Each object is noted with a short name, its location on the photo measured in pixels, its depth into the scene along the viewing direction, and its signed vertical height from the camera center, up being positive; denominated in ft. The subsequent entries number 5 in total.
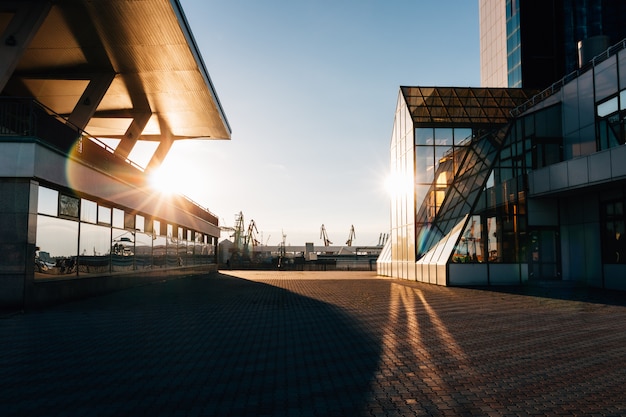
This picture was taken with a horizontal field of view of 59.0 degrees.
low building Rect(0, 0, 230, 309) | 46.01 +11.24
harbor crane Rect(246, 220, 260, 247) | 507.46 +19.34
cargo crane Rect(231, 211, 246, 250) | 425.36 +18.51
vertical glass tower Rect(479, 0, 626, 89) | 186.80 +76.51
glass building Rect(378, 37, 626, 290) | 73.51 +10.48
